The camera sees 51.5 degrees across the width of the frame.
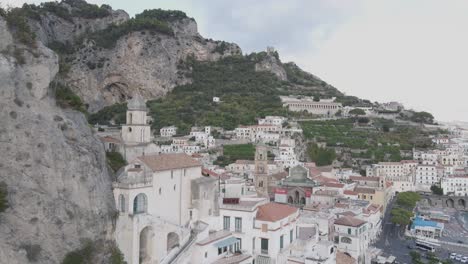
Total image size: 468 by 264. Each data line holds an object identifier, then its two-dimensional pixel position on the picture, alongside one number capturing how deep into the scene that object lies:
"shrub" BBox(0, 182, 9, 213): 25.44
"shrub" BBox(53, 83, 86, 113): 31.25
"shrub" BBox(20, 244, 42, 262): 25.38
